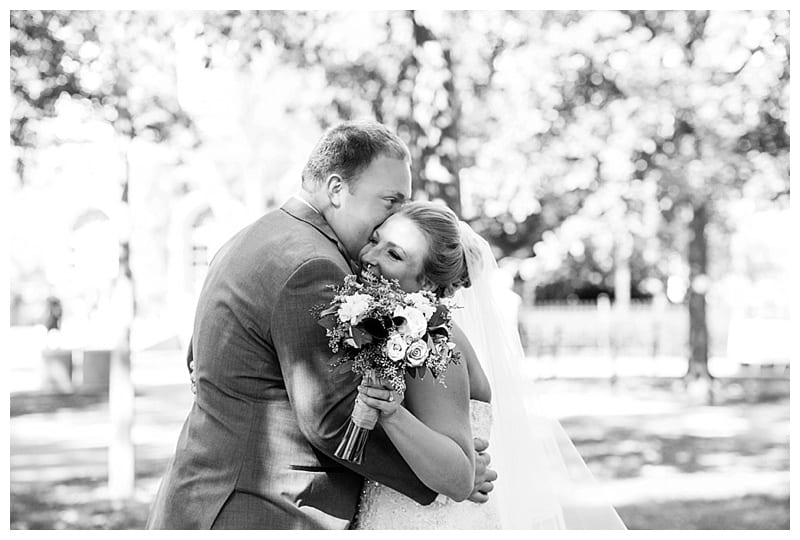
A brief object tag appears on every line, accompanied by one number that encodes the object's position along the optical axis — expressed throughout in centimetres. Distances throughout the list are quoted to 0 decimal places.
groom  260
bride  274
